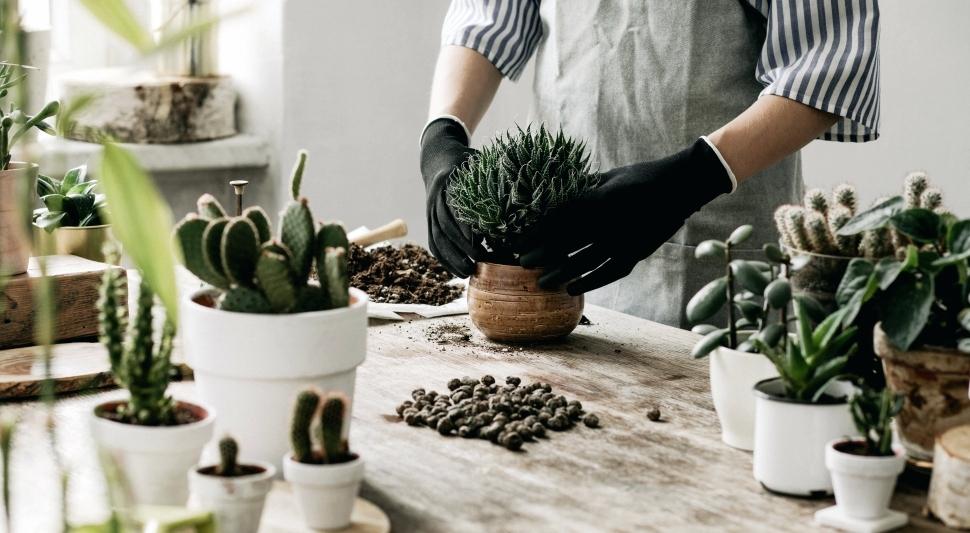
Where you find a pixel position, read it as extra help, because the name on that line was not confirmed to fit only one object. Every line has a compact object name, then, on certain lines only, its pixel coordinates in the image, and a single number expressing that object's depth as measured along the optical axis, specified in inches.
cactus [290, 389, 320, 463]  71.1
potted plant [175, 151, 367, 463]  75.6
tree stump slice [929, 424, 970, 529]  73.4
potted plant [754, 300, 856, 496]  76.0
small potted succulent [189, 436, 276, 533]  70.9
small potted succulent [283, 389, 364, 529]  71.3
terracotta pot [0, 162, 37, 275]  92.9
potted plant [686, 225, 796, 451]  80.9
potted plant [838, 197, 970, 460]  76.3
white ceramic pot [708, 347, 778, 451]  80.8
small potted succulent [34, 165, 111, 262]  102.0
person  102.0
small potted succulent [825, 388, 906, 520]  73.7
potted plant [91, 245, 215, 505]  71.5
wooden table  75.3
